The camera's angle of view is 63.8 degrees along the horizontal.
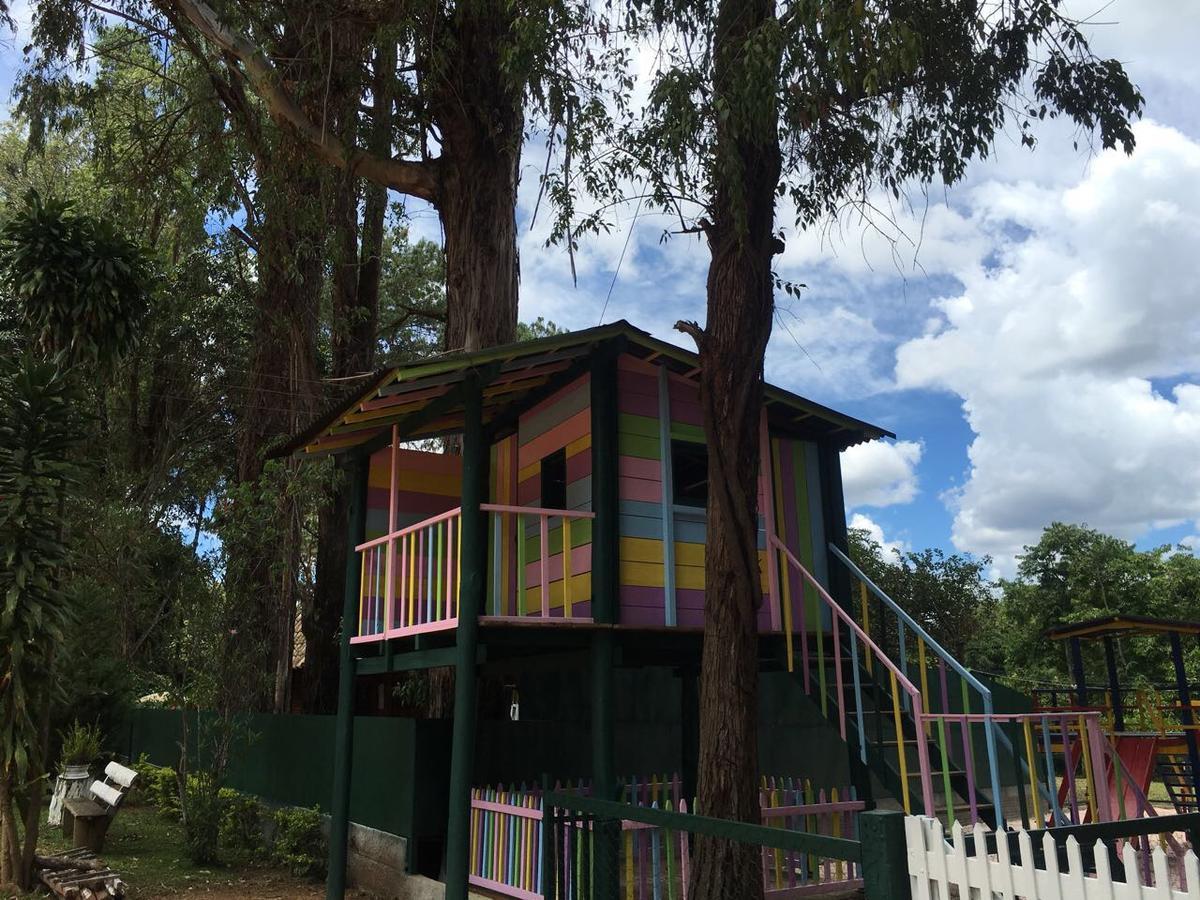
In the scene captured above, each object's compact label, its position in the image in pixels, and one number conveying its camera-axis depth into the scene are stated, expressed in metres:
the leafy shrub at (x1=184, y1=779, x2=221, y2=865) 11.68
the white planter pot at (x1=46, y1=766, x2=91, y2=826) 14.21
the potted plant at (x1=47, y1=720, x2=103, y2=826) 14.29
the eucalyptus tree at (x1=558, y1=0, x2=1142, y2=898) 6.25
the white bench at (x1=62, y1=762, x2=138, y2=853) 12.04
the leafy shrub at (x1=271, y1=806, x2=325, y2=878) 11.25
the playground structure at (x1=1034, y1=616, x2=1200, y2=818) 12.30
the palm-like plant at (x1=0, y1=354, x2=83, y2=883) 9.86
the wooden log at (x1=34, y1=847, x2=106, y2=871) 10.20
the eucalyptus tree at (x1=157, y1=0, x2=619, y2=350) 13.59
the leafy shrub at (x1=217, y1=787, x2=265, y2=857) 12.48
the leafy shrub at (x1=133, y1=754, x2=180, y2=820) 15.02
